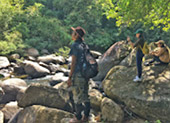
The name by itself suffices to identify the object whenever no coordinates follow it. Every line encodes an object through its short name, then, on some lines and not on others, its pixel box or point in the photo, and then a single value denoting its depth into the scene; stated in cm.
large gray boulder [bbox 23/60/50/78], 1135
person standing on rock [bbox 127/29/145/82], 495
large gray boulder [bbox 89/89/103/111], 495
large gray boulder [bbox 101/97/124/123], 427
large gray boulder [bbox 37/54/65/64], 1540
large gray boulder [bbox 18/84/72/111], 467
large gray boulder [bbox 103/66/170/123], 414
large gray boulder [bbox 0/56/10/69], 1282
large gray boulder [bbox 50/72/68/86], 850
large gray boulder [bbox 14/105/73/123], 417
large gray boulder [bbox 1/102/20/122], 534
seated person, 548
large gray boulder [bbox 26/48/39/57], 1806
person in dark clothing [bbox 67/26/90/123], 359
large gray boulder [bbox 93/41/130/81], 814
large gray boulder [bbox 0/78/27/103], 667
